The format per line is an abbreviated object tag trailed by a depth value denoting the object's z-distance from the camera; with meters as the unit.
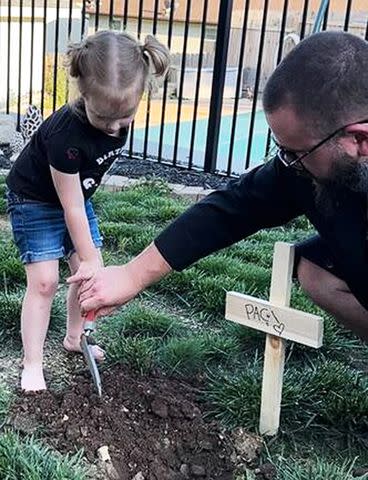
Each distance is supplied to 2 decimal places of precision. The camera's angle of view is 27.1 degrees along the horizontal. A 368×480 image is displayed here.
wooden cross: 1.97
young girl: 2.19
